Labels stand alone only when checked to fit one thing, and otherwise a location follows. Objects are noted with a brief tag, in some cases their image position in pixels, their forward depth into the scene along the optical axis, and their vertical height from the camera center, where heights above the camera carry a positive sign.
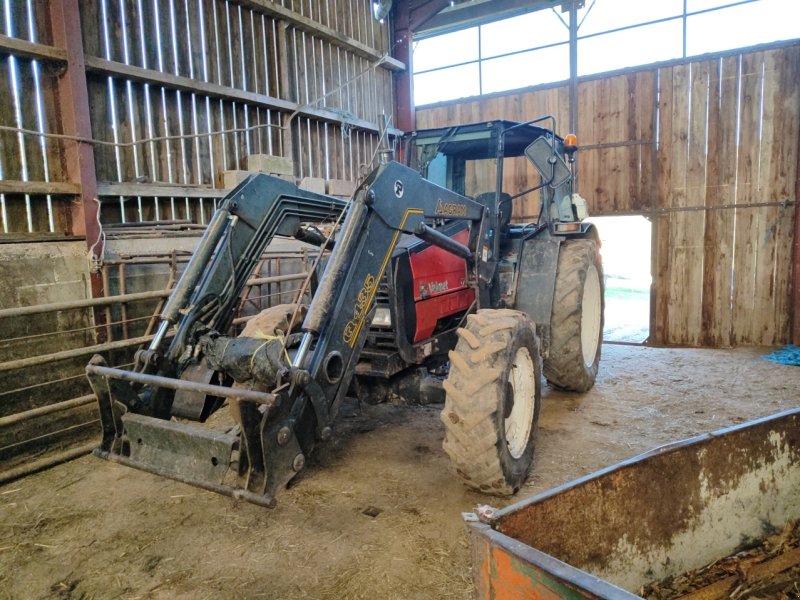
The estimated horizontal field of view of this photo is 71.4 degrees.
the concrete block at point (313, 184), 7.27 +0.85
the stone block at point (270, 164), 6.70 +1.06
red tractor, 2.64 -0.56
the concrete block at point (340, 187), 7.63 +0.85
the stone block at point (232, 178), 6.41 +0.85
